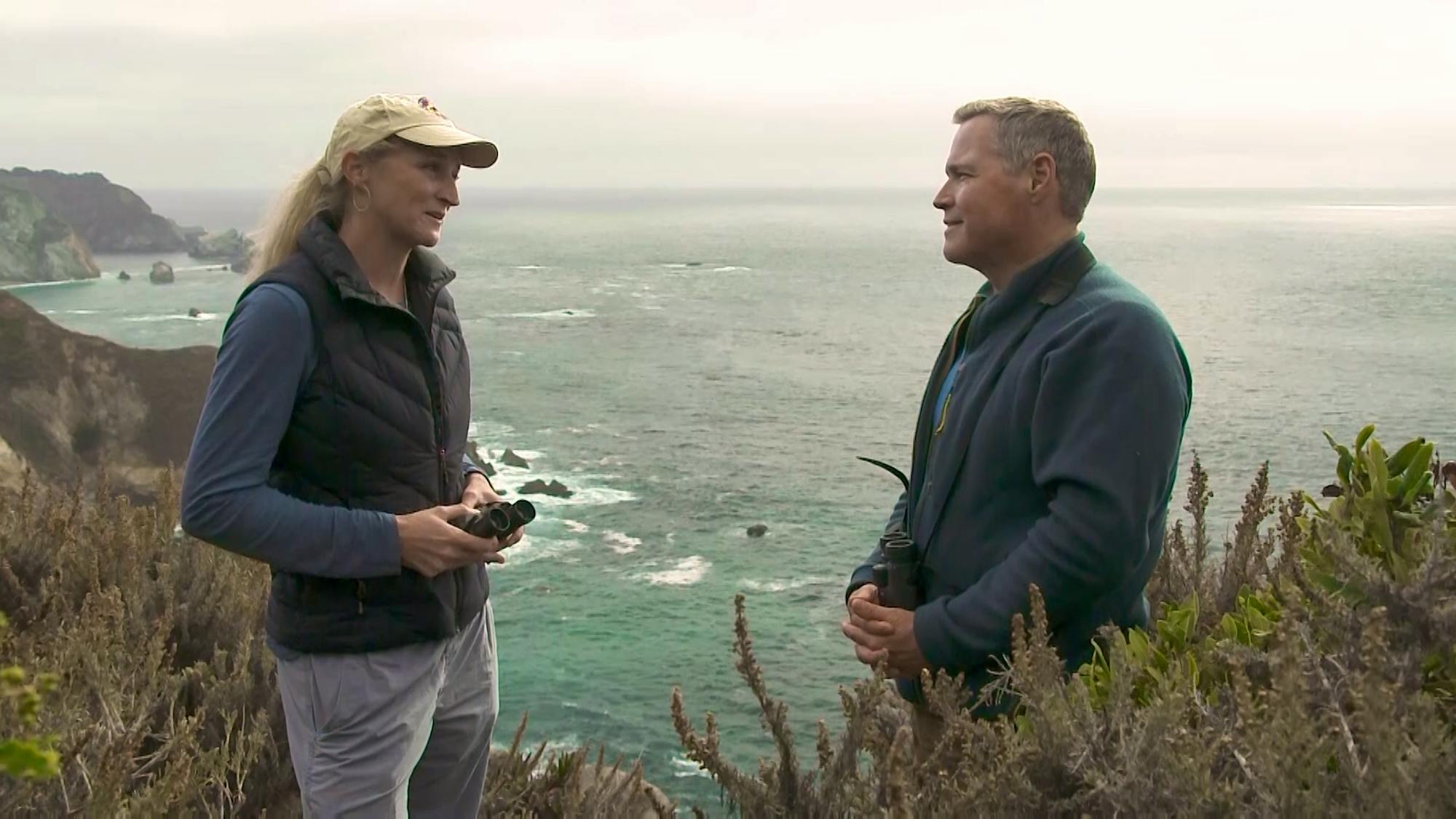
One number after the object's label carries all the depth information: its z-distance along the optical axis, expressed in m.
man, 2.57
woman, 2.57
